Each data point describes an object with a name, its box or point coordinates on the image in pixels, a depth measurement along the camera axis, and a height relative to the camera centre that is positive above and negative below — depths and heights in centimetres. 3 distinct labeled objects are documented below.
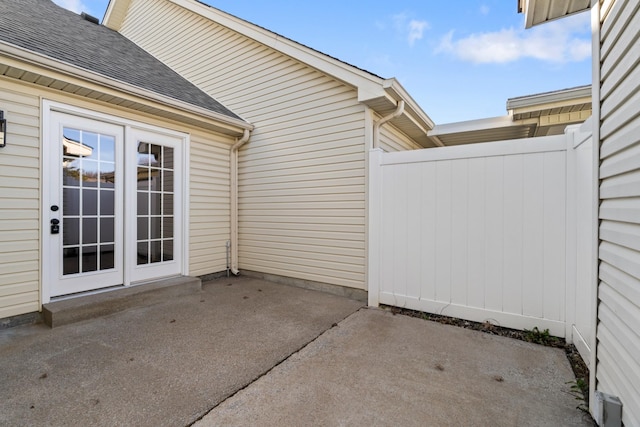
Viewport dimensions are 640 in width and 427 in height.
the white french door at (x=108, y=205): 342 +3
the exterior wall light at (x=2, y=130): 300 +77
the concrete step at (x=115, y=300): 316 -111
